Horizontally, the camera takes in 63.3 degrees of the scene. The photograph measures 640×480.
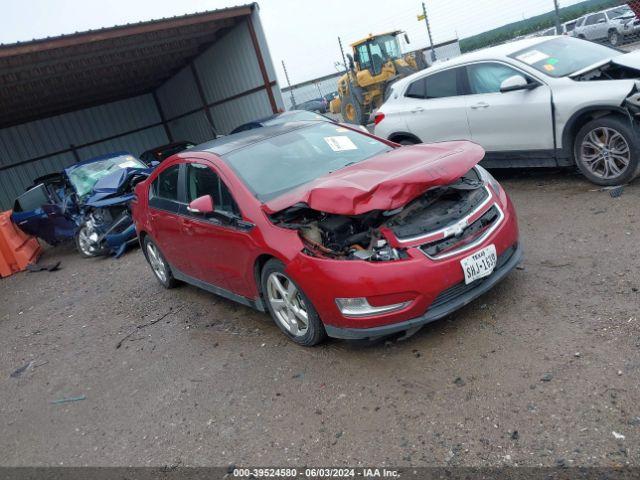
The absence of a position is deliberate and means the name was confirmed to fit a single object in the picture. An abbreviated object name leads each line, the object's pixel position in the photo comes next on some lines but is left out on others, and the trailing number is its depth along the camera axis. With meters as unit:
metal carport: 11.98
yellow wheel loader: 15.81
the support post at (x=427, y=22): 19.88
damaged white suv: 5.23
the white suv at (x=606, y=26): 21.36
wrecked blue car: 8.97
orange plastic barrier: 9.76
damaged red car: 3.31
